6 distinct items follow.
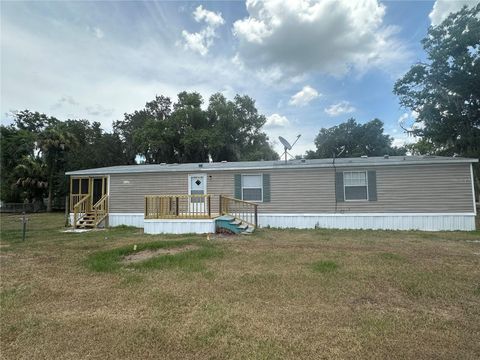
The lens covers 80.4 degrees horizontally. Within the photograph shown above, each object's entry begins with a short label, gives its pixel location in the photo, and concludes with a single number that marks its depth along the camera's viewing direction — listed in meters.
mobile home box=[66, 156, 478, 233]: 10.34
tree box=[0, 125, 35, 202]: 26.72
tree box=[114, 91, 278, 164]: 27.22
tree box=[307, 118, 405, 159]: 31.64
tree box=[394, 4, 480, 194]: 15.62
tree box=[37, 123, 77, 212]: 25.62
